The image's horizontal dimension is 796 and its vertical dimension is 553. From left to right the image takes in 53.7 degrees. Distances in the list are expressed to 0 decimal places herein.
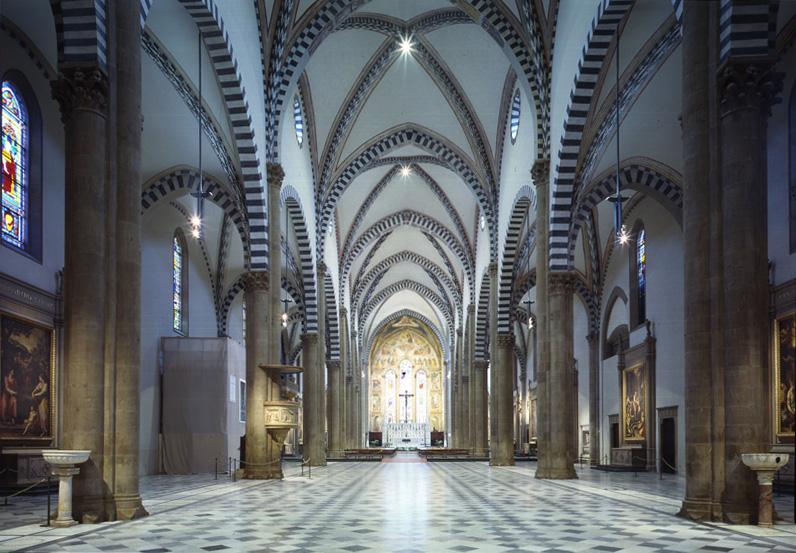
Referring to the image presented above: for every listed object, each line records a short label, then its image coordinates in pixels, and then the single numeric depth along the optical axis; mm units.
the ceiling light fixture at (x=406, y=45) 25188
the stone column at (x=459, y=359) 47750
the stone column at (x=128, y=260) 10562
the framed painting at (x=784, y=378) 15844
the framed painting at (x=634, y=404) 26266
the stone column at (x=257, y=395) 19359
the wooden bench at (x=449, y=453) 38575
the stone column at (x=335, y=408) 36219
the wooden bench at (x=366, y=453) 39531
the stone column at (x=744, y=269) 9922
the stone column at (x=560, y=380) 19484
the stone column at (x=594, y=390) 31172
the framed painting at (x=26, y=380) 16022
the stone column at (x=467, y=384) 39809
